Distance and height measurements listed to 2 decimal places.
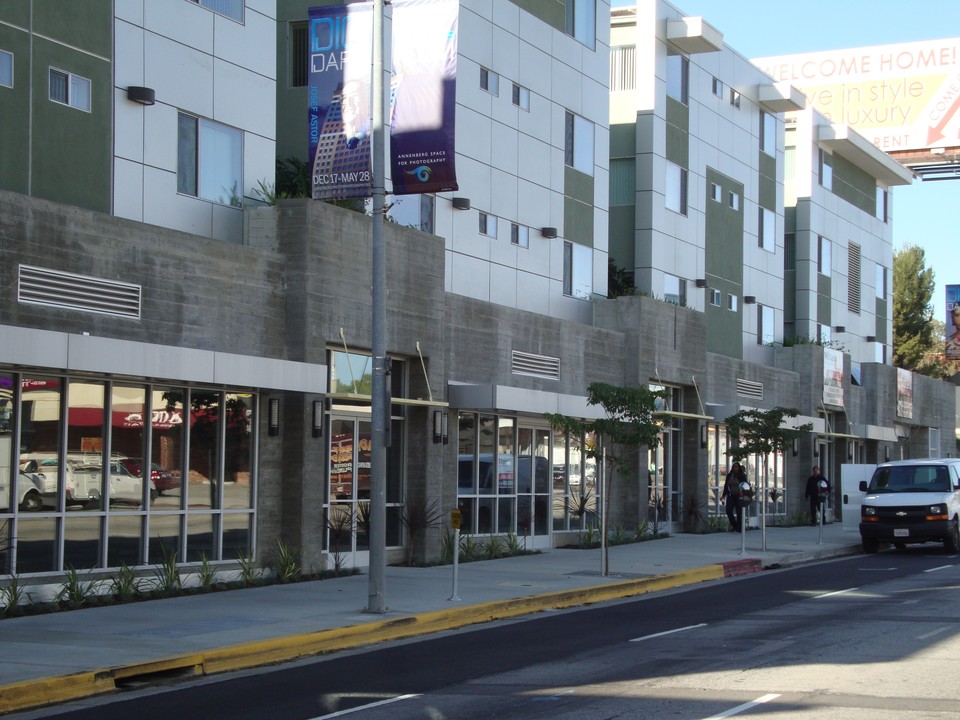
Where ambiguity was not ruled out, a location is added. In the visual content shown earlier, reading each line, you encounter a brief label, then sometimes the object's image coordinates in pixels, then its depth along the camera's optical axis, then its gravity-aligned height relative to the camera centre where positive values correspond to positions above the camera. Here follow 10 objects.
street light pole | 16.17 +0.80
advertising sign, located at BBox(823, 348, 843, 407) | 44.44 +2.42
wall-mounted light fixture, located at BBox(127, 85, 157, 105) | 18.72 +5.05
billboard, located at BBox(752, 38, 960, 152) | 71.94 +20.31
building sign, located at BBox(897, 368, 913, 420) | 52.03 +2.16
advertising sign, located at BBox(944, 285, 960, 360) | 57.50 +5.73
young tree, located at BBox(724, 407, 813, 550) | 29.55 +0.32
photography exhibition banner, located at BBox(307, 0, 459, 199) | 17.80 +4.69
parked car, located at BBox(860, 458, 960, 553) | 28.36 -1.29
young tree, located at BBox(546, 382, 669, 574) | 22.73 +0.41
